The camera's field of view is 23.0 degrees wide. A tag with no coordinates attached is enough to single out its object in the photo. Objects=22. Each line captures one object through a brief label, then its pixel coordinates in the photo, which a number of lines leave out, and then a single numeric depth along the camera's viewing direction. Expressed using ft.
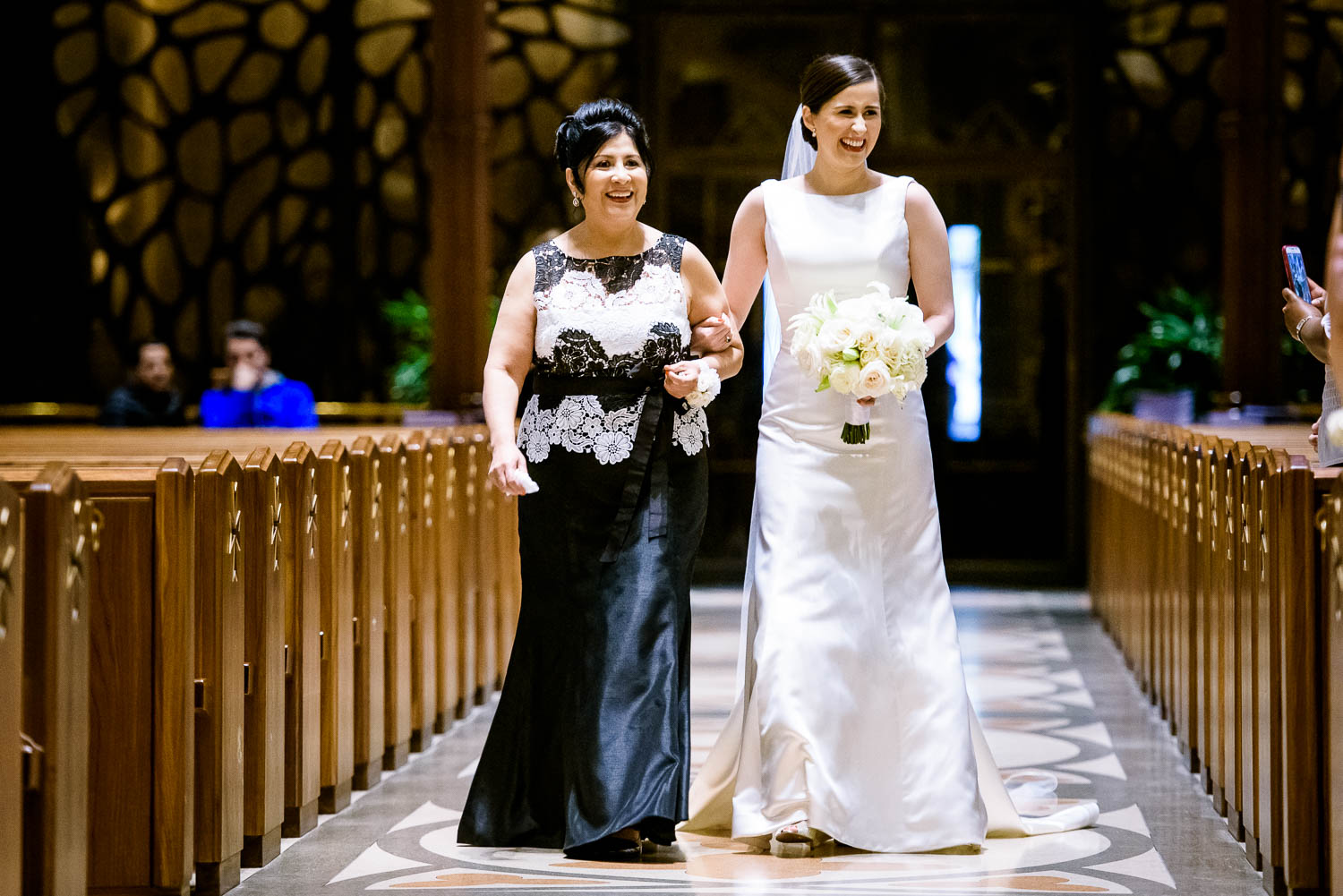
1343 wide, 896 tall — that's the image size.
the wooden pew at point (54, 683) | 17.62
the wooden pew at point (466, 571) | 39.81
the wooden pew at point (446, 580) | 37.62
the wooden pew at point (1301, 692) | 21.98
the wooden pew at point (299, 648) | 26.89
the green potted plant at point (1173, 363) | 63.78
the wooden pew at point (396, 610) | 33.21
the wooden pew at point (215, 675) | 22.92
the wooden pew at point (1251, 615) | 24.58
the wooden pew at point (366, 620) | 31.21
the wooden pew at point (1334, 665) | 19.86
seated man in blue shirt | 50.72
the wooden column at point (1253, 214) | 57.94
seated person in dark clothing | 56.90
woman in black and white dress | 24.44
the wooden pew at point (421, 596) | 35.40
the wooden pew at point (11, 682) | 16.68
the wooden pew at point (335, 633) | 28.90
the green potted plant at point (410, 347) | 65.76
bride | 24.75
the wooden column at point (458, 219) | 54.73
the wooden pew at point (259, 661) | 24.80
